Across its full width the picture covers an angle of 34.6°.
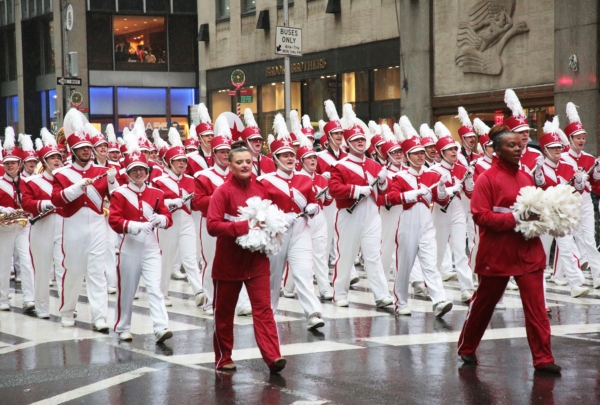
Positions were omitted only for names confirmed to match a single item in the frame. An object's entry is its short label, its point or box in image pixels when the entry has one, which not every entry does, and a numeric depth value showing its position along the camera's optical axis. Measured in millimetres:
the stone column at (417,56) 26766
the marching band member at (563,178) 12570
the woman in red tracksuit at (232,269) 8133
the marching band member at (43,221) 11914
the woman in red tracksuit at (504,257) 7742
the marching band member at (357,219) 11828
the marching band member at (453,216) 12352
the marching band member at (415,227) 11297
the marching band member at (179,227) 12664
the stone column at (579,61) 21688
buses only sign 21250
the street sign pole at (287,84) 22453
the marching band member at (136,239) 9930
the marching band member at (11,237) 12625
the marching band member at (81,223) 10734
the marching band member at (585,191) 13250
